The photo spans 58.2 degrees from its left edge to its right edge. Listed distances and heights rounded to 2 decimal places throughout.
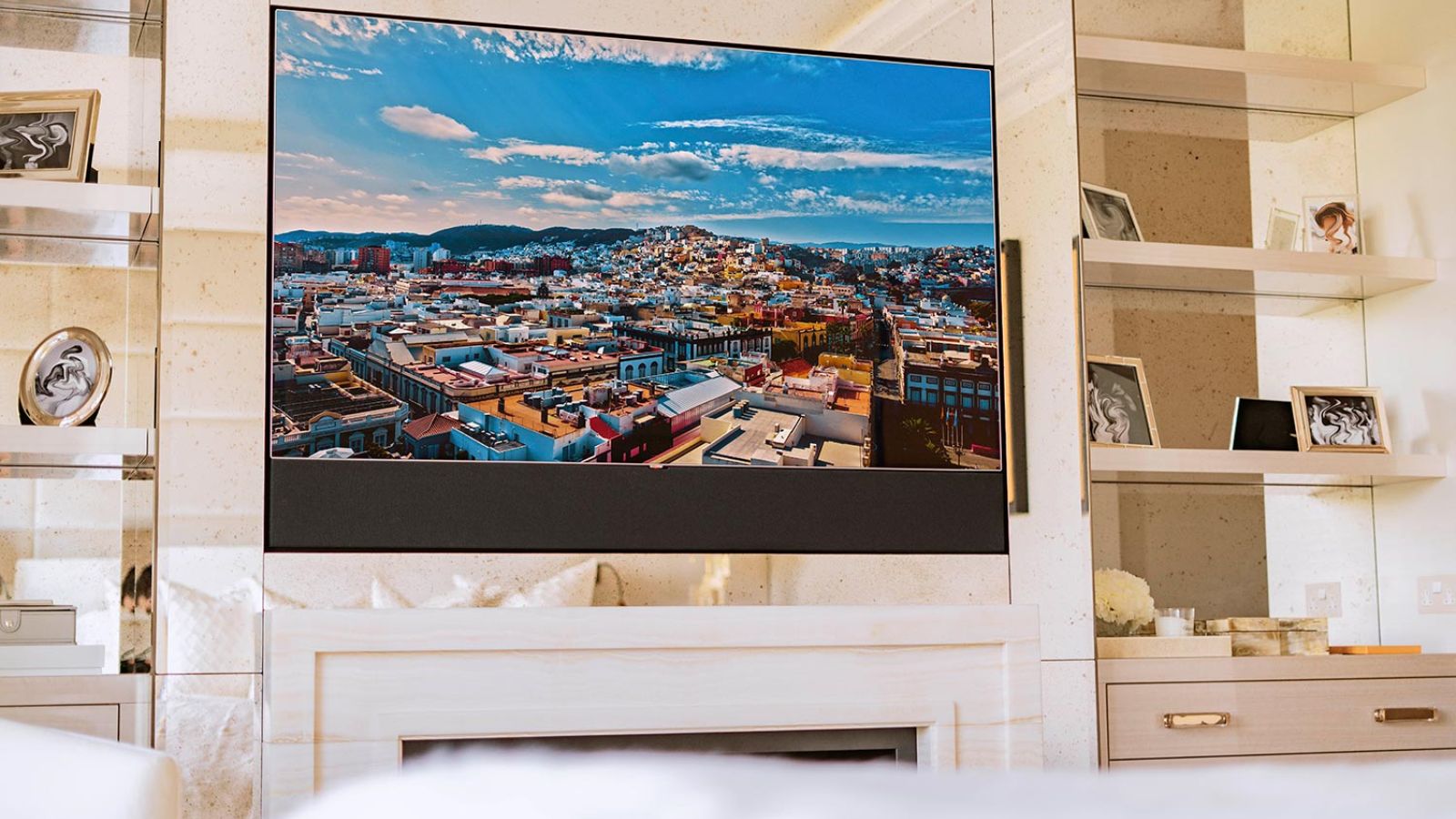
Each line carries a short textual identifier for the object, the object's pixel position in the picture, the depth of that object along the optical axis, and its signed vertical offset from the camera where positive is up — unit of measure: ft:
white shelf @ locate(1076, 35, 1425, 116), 11.20 +3.70
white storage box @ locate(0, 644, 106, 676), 8.70 -0.97
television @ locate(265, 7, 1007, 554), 9.41 +1.61
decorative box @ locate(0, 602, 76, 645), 8.93 -0.74
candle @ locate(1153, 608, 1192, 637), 10.71 -1.03
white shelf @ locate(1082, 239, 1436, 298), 10.91 +1.95
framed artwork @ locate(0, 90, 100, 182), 9.41 +2.77
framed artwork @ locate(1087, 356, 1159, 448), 10.93 +0.81
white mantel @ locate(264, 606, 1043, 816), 8.42 -1.17
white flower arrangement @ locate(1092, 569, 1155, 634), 10.62 -0.82
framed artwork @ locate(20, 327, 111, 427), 9.41 +1.02
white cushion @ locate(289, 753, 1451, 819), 1.61 -0.38
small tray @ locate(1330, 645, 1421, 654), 10.85 -1.27
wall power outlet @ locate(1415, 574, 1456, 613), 11.13 -0.84
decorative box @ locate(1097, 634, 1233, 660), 10.32 -1.17
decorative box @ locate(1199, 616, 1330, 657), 10.83 -1.15
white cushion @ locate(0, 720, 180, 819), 4.03 -0.83
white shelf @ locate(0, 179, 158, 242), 9.09 +2.14
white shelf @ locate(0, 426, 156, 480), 8.86 +0.43
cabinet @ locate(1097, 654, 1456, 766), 10.12 -1.66
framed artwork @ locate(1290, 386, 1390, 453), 11.46 +0.69
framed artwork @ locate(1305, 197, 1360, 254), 11.80 +2.46
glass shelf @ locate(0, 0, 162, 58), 9.91 +3.71
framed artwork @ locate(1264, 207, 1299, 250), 11.69 +2.39
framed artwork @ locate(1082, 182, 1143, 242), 11.19 +2.46
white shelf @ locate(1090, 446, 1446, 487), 10.64 +0.26
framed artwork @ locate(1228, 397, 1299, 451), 11.39 +0.63
